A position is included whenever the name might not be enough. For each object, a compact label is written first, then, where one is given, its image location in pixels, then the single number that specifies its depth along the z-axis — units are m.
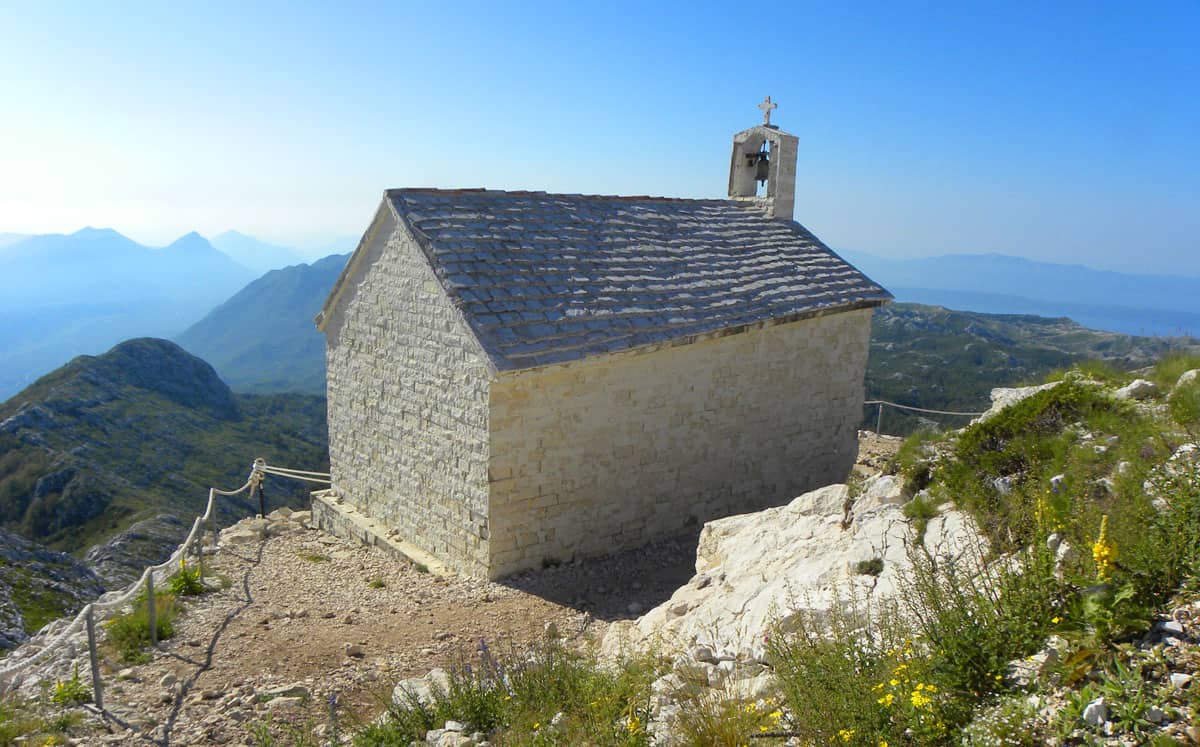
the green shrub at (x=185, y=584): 9.09
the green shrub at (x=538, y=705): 4.42
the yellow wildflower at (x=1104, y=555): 3.72
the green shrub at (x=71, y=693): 6.32
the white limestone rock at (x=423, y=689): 5.57
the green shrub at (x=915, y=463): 6.65
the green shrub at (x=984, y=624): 3.67
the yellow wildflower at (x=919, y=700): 3.42
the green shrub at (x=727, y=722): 3.88
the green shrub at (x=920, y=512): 5.91
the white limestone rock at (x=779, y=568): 5.43
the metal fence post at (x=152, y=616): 7.52
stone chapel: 9.05
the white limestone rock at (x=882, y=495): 6.70
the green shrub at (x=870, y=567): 5.68
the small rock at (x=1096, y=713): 3.16
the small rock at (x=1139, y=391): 6.55
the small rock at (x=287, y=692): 6.43
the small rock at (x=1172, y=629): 3.46
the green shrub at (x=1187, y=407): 5.59
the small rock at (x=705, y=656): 5.26
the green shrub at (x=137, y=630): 7.44
